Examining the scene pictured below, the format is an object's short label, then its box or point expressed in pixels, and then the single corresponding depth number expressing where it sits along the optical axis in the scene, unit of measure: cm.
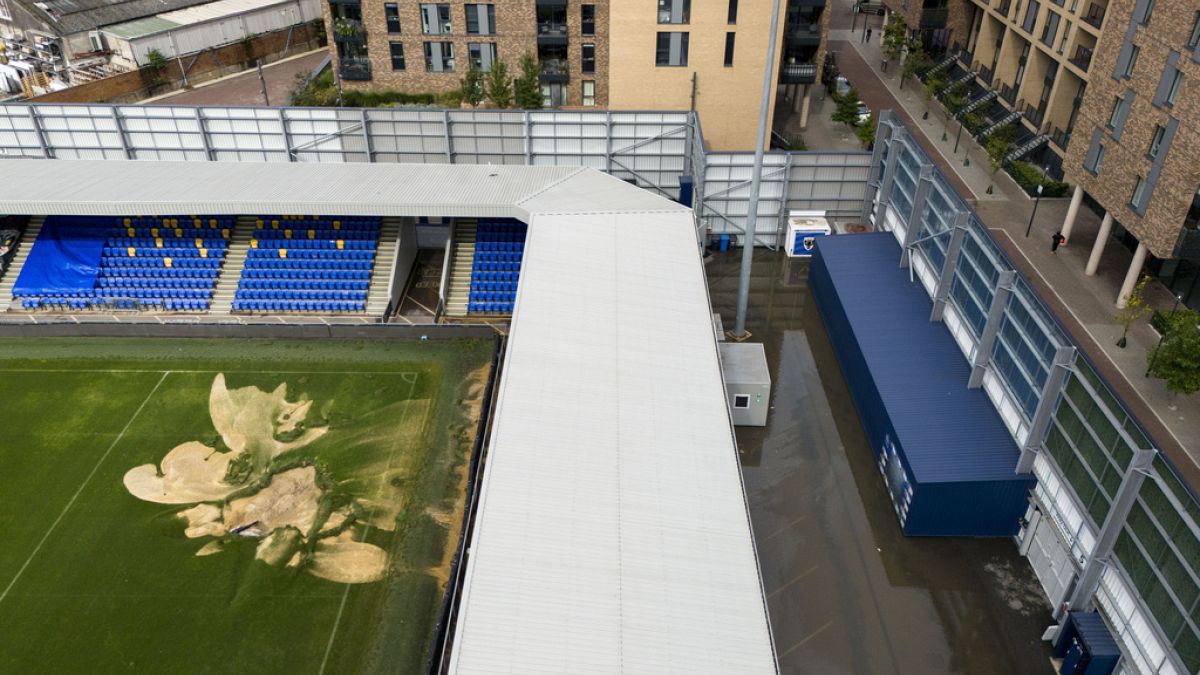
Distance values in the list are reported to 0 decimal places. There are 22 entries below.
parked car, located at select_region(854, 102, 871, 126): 5863
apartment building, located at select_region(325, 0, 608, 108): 5878
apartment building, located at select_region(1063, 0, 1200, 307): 3562
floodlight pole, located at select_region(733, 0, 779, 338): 3138
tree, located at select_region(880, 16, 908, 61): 7156
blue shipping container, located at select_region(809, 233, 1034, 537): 2727
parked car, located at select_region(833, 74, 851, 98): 6800
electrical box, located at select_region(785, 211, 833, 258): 4547
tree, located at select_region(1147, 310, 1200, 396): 3188
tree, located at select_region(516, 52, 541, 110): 5659
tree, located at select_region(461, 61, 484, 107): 5803
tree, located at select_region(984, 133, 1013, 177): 5134
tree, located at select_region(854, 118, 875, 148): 5444
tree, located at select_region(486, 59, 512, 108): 5656
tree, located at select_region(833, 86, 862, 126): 5966
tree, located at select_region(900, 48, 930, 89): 6925
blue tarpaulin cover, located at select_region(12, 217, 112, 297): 4300
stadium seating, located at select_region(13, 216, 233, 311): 4269
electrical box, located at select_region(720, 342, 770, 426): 3269
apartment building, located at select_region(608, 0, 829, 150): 4741
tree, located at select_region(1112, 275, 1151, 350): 3666
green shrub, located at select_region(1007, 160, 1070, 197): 5094
